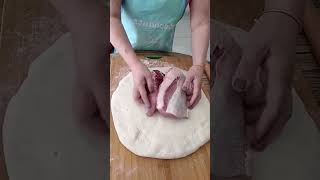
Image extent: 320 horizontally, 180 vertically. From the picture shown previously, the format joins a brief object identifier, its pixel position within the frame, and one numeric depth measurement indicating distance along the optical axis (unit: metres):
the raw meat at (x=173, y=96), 0.84
